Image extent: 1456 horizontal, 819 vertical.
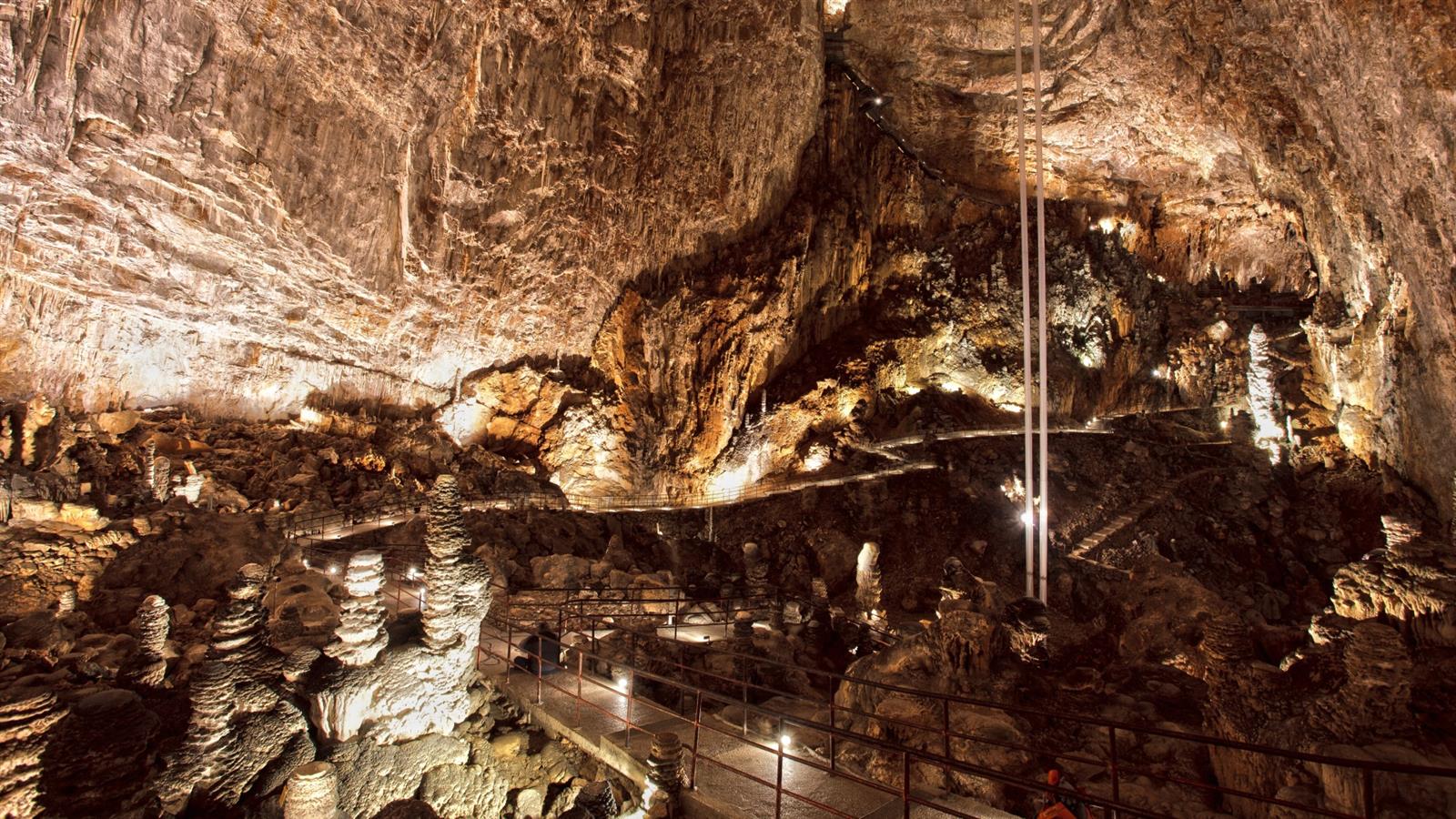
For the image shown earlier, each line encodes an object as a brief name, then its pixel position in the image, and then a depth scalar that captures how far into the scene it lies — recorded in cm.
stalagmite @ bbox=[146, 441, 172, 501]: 1190
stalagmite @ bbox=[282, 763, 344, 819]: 567
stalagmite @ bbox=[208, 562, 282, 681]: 605
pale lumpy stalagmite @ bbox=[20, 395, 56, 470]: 1107
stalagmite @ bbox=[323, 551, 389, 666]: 646
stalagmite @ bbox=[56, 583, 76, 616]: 895
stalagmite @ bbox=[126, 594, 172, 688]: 761
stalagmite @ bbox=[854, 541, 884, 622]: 1282
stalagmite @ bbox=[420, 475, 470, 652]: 704
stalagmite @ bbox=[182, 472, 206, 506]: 1230
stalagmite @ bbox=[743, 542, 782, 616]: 1288
